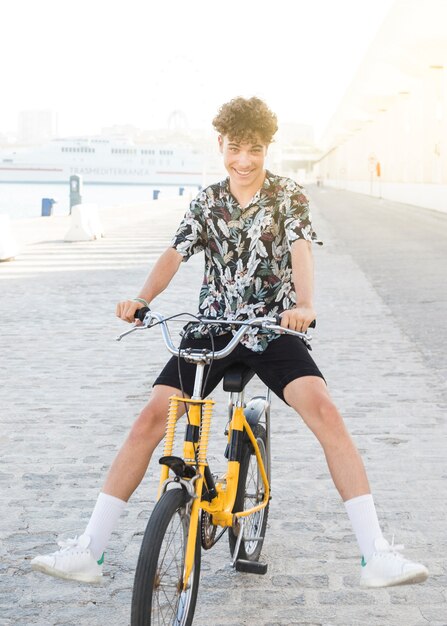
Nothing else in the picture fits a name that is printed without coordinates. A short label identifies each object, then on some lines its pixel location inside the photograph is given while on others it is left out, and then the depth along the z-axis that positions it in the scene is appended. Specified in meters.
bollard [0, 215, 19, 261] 18.97
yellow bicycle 3.02
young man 3.45
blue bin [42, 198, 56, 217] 37.88
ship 127.62
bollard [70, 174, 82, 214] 32.38
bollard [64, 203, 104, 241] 24.89
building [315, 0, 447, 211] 35.69
